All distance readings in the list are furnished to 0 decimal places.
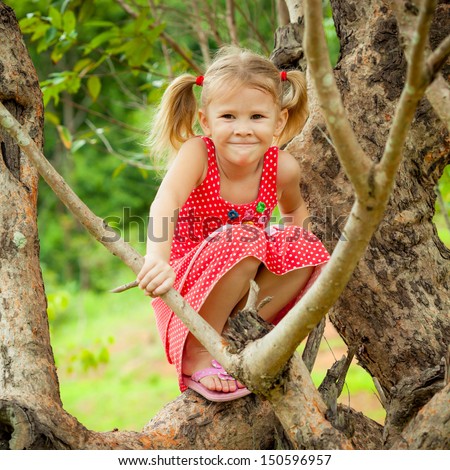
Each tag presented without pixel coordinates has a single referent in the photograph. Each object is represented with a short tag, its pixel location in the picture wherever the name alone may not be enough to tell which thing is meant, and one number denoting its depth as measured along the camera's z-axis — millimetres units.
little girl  2055
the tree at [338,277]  1729
